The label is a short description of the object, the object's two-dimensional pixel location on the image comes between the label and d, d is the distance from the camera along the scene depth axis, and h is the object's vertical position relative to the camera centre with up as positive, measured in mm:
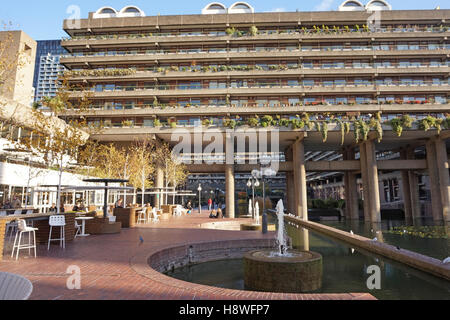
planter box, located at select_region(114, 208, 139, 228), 15691 -961
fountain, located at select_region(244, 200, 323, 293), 6773 -1849
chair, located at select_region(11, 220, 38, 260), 7590 -729
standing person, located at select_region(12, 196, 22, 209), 17856 -313
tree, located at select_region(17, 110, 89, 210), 14453 +3155
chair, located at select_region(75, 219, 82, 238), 11984 -1303
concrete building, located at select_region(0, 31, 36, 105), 30772 +15975
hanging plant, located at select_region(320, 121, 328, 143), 29000 +7171
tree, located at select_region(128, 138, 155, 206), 28156 +3628
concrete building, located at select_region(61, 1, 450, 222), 30694 +14116
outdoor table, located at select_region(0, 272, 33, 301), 2191 -709
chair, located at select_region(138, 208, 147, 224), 18220 -1274
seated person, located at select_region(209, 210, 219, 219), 23875 -1464
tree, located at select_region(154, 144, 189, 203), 31097 +4023
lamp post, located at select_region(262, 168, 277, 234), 13325 -1256
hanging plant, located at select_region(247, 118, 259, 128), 29586 +8112
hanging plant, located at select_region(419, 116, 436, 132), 28500 +7686
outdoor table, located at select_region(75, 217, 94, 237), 12038 -1373
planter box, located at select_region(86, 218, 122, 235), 12798 -1277
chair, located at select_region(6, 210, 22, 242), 13461 -1524
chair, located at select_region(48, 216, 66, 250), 8881 -730
